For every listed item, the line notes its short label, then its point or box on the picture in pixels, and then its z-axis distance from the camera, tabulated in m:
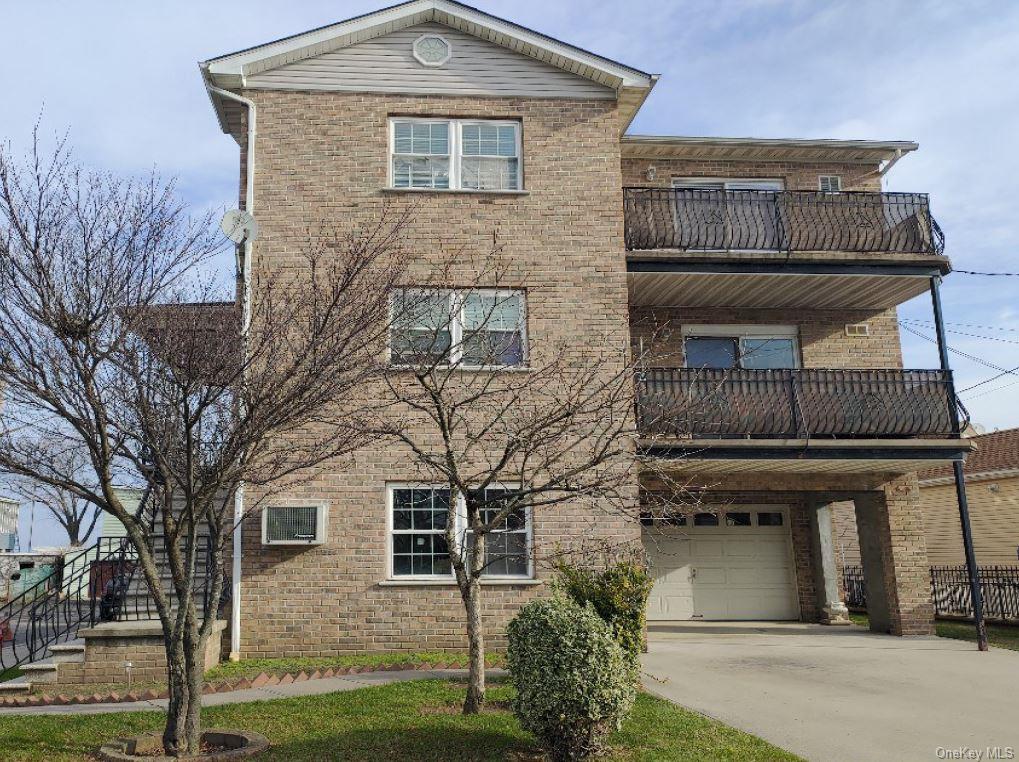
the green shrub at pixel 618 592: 9.18
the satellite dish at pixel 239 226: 11.76
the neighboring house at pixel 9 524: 30.56
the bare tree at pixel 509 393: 11.70
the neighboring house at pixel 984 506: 21.45
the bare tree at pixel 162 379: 6.51
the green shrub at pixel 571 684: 6.25
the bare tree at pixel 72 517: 36.30
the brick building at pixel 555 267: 11.86
